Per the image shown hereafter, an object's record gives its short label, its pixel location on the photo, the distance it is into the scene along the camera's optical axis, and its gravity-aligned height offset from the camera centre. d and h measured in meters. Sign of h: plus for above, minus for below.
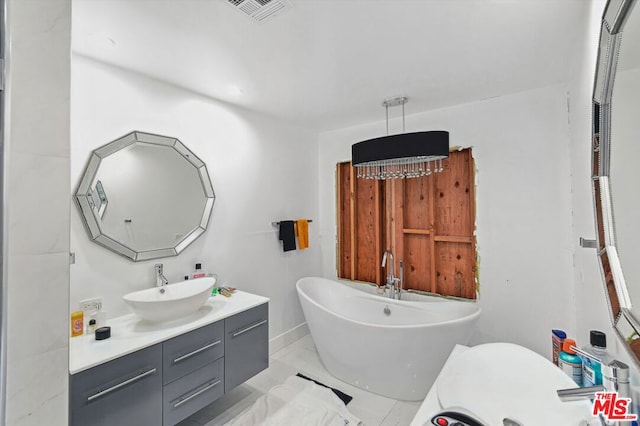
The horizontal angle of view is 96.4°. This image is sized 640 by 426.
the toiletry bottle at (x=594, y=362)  0.84 -0.45
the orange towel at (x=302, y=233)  3.34 -0.18
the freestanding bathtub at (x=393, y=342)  2.17 -1.02
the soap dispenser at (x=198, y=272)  2.35 -0.45
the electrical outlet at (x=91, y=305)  1.77 -0.53
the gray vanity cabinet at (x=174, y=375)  1.41 -0.92
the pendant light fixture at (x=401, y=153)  1.95 +0.46
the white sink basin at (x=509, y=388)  0.81 -0.57
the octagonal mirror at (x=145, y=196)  1.90 +0.17
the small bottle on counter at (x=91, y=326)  1.73 -0.65
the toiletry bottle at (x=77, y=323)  1.68 -0.61
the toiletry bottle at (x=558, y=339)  1.22 -0.53
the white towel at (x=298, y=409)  2.02 -1.43
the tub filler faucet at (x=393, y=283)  3.09 -0.72
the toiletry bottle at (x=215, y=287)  2.42 -0.60
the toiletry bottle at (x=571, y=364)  0.96 -0.52
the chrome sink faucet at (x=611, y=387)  0.65 -0.40
